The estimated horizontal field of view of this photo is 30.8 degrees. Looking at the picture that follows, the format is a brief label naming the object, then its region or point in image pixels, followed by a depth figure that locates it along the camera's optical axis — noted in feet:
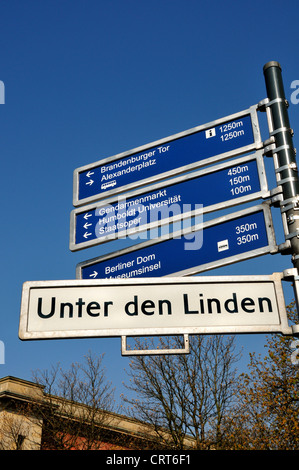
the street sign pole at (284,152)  14.79
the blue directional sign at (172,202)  17.29
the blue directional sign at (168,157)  18.30
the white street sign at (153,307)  14.24
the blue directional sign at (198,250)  16.05
